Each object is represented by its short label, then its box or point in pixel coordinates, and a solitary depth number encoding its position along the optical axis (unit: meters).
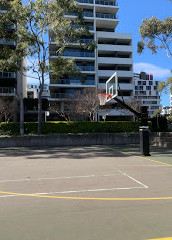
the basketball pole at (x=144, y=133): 12.50
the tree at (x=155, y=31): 20.78
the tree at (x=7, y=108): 29.36
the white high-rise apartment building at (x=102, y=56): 39.94
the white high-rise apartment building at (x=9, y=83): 35.02
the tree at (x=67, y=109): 33.31
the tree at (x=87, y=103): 31.19
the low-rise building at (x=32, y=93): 70.91
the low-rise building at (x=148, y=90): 108.88
